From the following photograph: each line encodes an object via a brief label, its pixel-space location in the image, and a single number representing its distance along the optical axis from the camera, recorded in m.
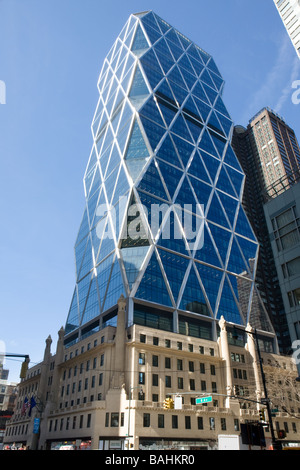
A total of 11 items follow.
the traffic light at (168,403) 30.61
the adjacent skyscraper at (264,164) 144.25
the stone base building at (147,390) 55.25
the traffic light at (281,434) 22.24
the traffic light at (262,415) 25.76
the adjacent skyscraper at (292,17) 51.56
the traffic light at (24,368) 23.03
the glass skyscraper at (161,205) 85.81
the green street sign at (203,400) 34.12
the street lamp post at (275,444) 21.61
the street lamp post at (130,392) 51.81
